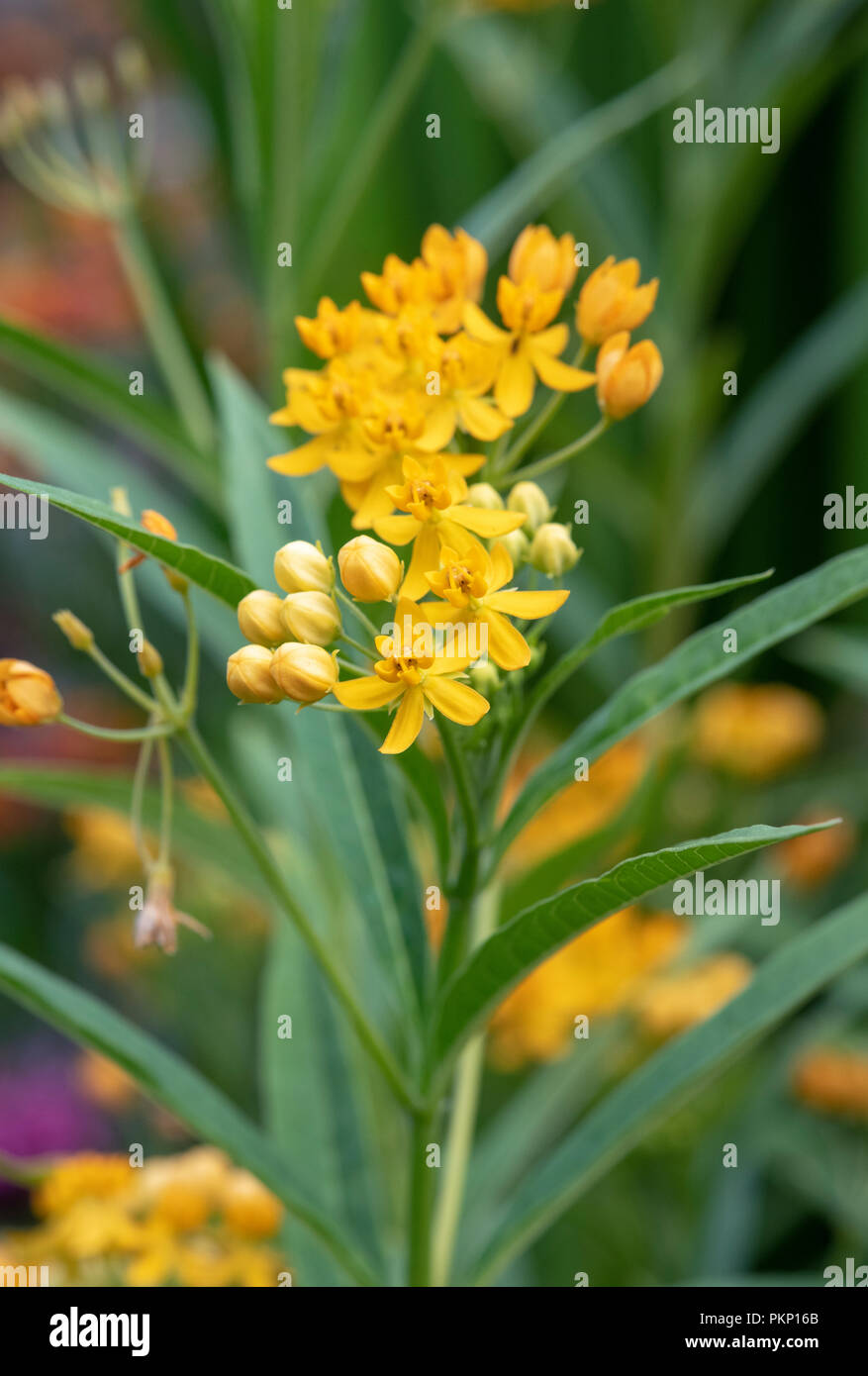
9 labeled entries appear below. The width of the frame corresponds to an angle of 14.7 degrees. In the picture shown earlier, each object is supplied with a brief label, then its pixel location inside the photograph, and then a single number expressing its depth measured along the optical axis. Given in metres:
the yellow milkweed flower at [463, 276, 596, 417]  0.35
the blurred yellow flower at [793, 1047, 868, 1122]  0.51
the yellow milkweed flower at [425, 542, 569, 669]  0.33
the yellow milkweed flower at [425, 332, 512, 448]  0.34
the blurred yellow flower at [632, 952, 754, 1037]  0.47
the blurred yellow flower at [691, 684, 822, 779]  0.59
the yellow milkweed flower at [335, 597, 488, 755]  0.33
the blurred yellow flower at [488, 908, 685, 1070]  0.50
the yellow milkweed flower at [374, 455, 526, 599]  0.33
